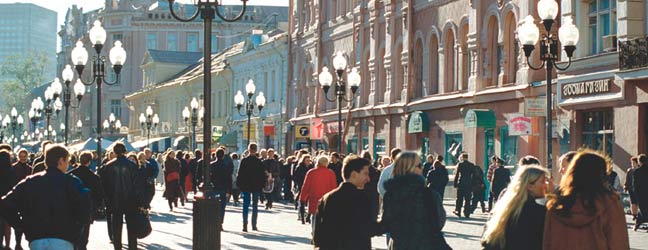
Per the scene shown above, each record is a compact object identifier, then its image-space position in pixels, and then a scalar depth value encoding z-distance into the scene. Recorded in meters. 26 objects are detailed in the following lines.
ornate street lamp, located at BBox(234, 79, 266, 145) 48.79
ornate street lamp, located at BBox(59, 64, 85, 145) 36.80
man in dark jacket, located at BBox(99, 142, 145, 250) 18.67
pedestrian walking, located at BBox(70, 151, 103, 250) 14.58
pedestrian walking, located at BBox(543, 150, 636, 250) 8.91
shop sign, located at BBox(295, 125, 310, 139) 51.72
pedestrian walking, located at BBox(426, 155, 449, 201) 29.19
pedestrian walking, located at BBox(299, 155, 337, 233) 22.42
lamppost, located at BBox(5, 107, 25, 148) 59.29
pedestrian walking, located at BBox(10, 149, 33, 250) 20.95
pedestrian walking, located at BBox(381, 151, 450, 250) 11.00
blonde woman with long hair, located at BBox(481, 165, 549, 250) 9.48
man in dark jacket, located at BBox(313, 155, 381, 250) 11.12
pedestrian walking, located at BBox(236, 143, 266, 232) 25.52
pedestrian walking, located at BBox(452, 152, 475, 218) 30.89
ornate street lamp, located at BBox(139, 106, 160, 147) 67.88
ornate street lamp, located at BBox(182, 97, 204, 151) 59.62
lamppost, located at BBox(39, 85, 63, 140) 45.25
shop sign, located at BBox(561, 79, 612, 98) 32.25
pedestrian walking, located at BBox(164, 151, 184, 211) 35.11
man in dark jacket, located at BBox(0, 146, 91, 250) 10.94
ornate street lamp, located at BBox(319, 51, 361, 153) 34.04
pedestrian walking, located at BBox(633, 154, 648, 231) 24.62
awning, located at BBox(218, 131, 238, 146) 71.00
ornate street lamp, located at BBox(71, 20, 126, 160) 26.99
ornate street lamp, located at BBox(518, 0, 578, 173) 22.86
